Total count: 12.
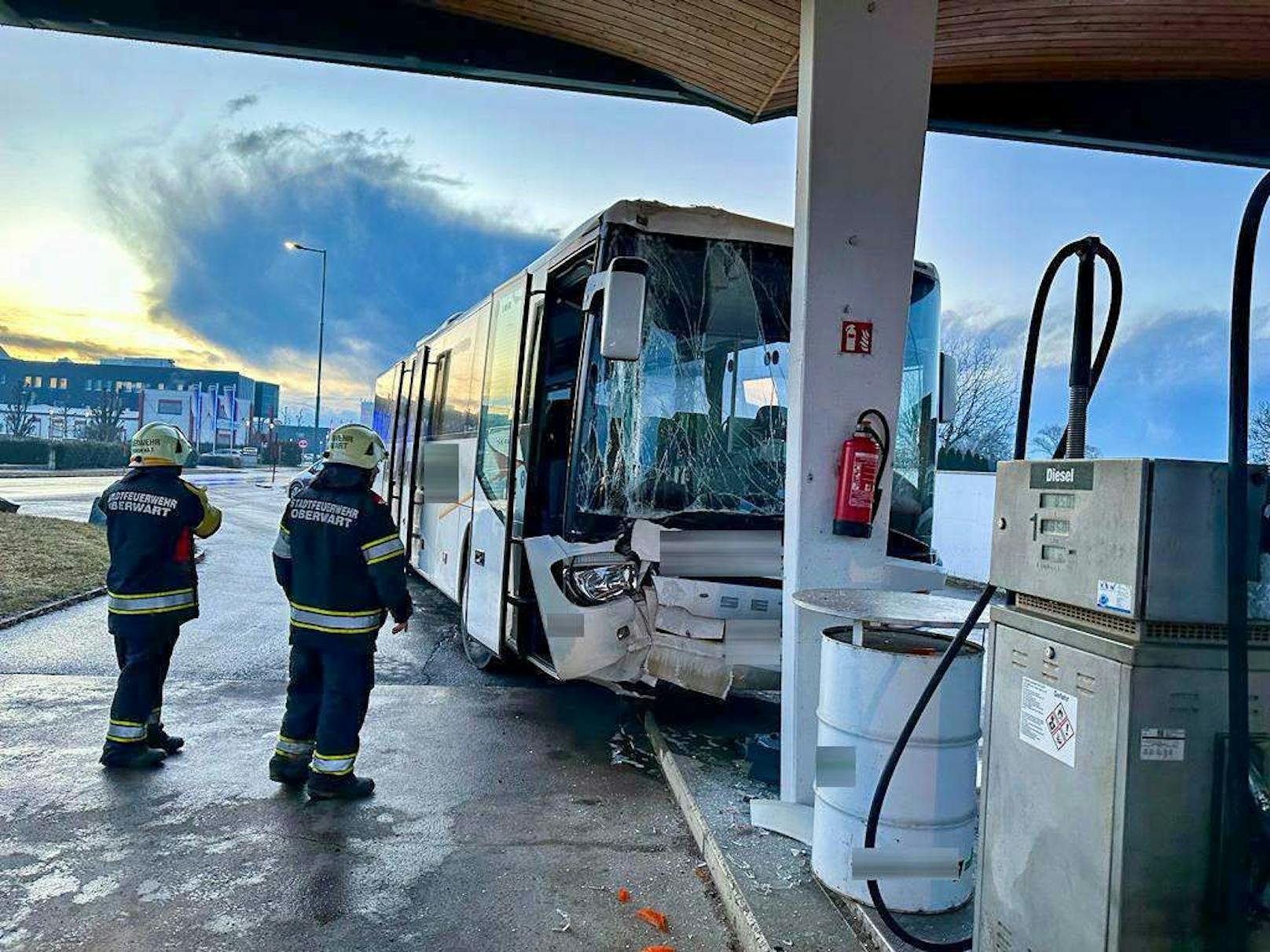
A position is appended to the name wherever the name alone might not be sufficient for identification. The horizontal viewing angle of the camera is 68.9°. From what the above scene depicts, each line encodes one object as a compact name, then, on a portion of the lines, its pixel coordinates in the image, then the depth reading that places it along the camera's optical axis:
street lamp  30.05
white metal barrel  3.41
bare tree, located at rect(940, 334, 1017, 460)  23.89
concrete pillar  4.35
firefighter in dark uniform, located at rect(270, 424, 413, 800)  4.91
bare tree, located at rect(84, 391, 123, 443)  57.78
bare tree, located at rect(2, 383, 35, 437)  64.00
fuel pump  2.13
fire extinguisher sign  4.46
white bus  5.51
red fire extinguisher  4.36
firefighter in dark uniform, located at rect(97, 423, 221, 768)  5.23
